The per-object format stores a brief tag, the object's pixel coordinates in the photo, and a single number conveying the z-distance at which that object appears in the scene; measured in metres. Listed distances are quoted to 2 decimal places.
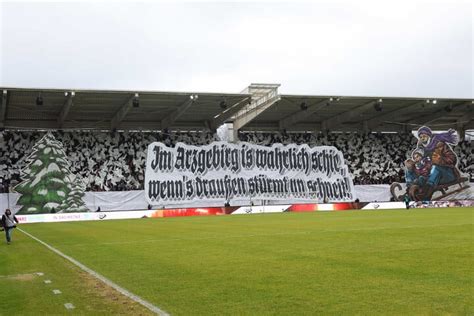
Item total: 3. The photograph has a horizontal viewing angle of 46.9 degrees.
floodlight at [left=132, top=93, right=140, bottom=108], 47.89
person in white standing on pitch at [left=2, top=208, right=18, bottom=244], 20.81
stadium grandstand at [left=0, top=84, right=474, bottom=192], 49.75
